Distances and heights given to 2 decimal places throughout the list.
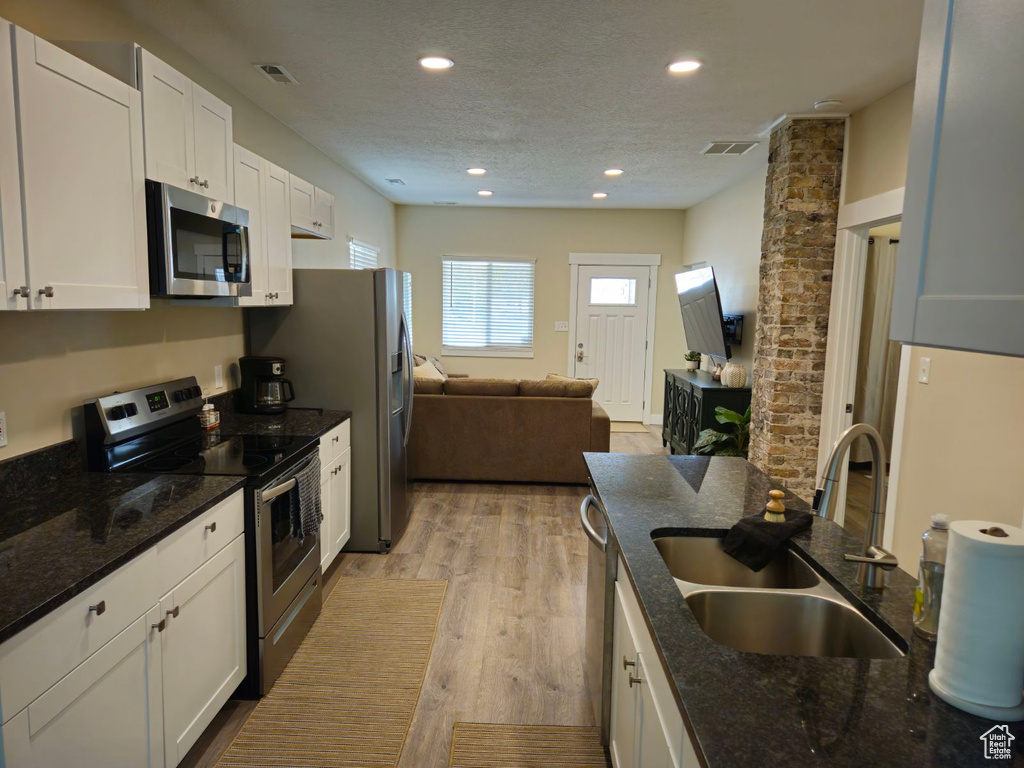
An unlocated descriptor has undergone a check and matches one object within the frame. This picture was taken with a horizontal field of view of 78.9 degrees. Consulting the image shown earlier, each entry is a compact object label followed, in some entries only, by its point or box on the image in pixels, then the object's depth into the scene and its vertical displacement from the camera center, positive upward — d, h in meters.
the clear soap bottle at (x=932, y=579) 1.18 -0.48
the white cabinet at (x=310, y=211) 3.58 +0.58
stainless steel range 2.30 -0.63
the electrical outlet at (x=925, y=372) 3.07 -0.24
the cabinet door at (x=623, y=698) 1.57 -1.05
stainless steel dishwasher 1.97 -1.00
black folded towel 1.70 -0.61
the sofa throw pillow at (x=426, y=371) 5.45 -0.60
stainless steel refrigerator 3.65 -0.27
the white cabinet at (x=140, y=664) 1.30 -0.94
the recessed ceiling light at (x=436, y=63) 2.94 +1.17
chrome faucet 1.38 -0.41
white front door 7.88 -0.26
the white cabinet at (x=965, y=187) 0.77 +0.19
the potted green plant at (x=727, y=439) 4.72 -0.93
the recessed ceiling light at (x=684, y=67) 2.92 +1.18
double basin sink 1.43 -0.70
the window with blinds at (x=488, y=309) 7.89 +0.02
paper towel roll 0.95 -0.46
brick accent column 3.81 +0.17
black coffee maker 3.47 -0.46
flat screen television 5.31 +0.05
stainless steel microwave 2.12 +0.22
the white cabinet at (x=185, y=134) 2.11 +0.63
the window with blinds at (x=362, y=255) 5.85 +0.52
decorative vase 5.32 -0.50
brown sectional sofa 5.16 -0.98
